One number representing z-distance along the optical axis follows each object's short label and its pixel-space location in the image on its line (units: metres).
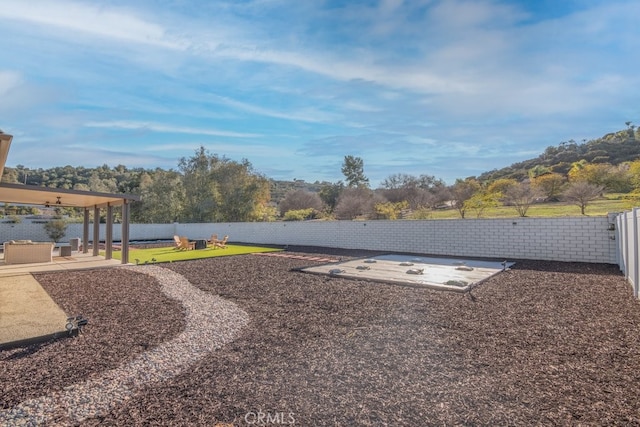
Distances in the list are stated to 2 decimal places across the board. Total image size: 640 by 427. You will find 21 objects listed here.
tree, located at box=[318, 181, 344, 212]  36.47
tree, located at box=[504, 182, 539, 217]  18.05
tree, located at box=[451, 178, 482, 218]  21.63
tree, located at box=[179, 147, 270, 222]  26.70
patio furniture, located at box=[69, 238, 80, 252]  16.61
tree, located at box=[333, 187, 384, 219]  24.46
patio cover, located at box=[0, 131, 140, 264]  10.27
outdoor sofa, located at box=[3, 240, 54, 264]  11.30
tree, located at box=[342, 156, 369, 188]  40.47
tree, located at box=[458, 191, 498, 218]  18.52
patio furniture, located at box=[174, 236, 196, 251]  16.71
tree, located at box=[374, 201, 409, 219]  20.11
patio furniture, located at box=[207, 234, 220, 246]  17.77
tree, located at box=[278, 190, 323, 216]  35.44
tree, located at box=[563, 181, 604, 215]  16.72
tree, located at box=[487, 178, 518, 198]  21.48
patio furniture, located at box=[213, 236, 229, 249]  17.39
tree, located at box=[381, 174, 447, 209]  24.89
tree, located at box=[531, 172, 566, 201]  21.01
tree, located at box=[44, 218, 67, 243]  20.30
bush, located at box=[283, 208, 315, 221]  28.25
